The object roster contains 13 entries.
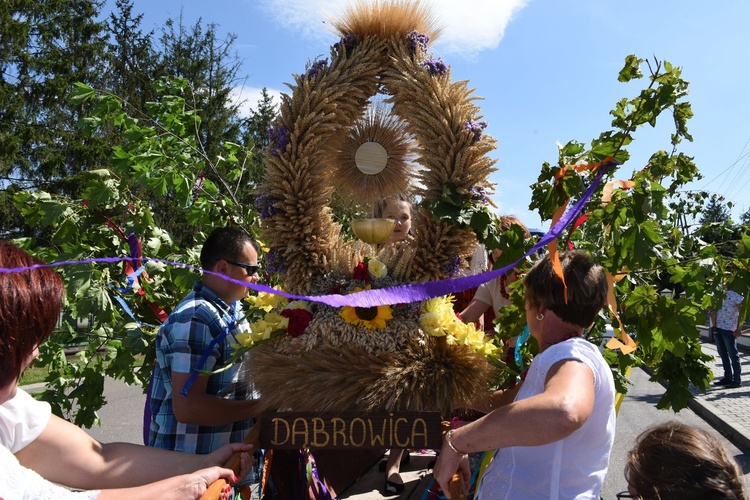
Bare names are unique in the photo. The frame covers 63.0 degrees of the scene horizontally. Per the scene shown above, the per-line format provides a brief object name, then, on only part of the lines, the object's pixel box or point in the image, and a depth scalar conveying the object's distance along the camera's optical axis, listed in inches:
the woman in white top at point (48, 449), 56.4
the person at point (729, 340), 367.6
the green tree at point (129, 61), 722.8
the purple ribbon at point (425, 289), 76.9
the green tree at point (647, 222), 78.4
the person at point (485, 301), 135.6
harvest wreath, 79.4
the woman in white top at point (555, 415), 58.7
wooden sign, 75.4
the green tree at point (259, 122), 644.4
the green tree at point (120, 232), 130.8
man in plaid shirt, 95.8
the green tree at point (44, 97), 644.7
